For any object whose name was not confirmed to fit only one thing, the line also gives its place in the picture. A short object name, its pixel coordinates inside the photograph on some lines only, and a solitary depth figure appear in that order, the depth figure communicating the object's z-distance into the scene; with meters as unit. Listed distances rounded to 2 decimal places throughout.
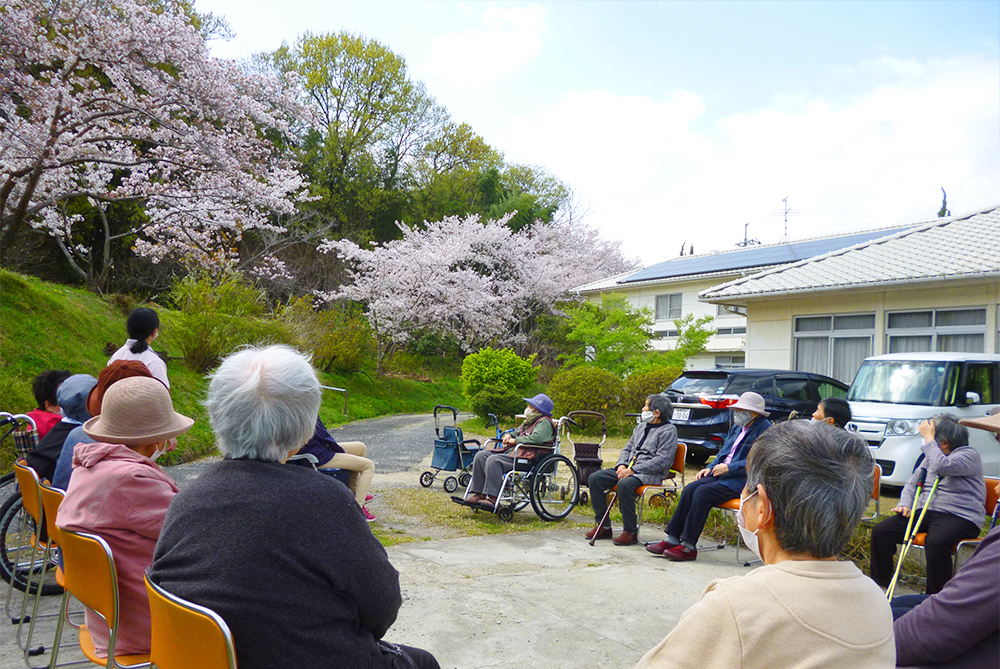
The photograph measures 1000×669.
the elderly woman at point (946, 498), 4.47
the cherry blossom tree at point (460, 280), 25.47
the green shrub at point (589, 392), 15.73
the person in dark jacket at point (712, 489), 5.84
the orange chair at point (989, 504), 4.49
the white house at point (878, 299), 10.81
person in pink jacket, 2.54
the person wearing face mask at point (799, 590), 1.48
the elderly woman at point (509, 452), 7.19
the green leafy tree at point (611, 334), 20.17
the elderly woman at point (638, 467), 6.41
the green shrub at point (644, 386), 15.72
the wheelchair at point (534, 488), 7.12
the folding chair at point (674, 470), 6.61
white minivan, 8.23
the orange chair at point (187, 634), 1.69
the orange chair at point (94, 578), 2.33
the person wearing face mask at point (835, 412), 5.73
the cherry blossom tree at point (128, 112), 9.80
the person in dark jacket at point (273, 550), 1.77
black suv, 10.60
